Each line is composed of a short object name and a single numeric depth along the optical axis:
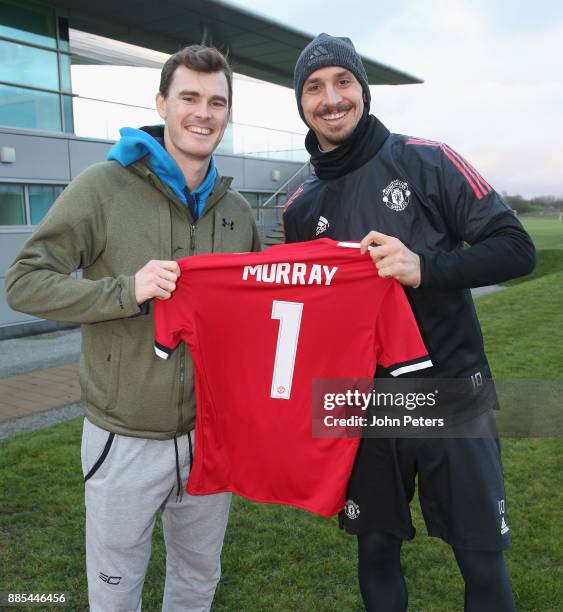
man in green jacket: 2.20
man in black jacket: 2.29
